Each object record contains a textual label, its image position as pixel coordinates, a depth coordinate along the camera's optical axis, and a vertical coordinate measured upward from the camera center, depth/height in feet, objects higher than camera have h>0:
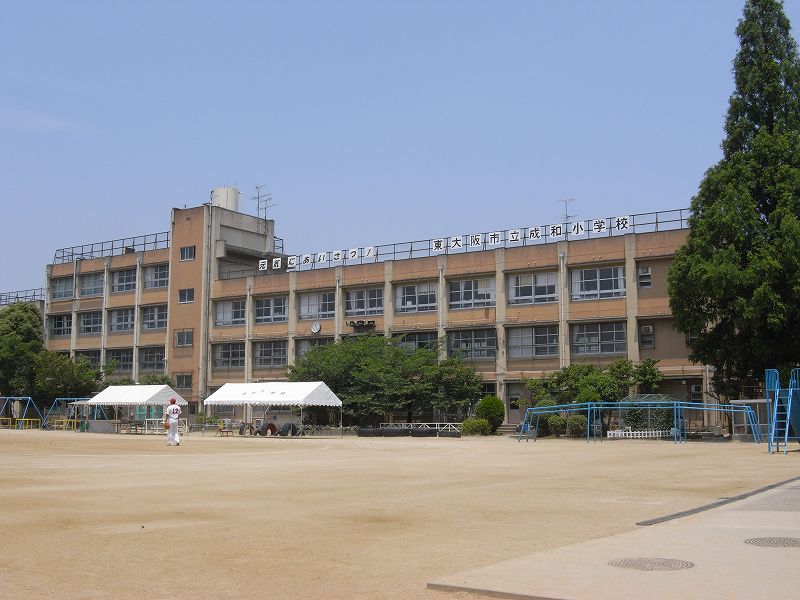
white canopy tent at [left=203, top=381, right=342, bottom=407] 182.80 +0.81
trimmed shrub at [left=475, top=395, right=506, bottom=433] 191.62 -2.51
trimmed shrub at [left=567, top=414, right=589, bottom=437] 166.20 -4.55
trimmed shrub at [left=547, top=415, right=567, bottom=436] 169.17 -4.48
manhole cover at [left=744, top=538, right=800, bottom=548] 30.99 -5.02
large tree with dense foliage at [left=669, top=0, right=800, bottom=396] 143.84 +28.10
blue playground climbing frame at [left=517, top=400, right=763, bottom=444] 148.36 -2.21
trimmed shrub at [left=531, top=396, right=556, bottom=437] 176.76 -4.68
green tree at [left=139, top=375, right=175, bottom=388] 250.37 +5.24
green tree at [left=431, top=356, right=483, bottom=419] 203.41 +3.14
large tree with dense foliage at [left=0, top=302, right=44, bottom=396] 268.41 +13.47
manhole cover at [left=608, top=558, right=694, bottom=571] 26.71 -4.99
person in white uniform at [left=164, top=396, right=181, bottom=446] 130.72 -3.71
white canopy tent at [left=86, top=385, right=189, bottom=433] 208.05 +0.35
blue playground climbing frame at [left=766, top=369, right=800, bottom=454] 112.19 -0.46
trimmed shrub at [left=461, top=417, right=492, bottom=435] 187.01 -5.78
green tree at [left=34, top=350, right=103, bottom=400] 251.39 +6.01
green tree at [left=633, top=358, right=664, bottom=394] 178.96 +4.91
